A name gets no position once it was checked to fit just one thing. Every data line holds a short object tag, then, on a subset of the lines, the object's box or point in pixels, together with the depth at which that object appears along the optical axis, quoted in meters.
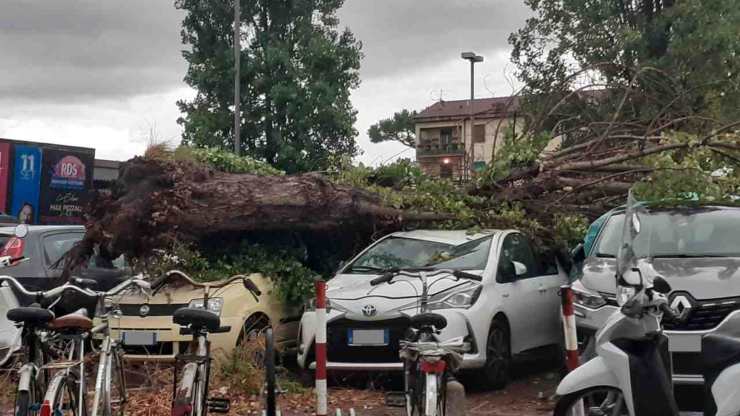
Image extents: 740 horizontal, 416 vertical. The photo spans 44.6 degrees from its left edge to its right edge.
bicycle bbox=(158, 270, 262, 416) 5.64
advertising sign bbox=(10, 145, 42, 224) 24.50
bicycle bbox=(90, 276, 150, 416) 5.79
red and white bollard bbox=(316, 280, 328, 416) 6.71
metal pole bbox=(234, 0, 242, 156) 23.11
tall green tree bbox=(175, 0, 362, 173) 25.48
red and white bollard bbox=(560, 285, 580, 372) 6.43
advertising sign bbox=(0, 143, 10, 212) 24.31
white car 8.37
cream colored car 8.84
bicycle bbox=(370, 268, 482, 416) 5.50
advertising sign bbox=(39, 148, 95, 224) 24.99
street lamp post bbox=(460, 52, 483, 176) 24.80
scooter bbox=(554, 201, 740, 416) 5.08
